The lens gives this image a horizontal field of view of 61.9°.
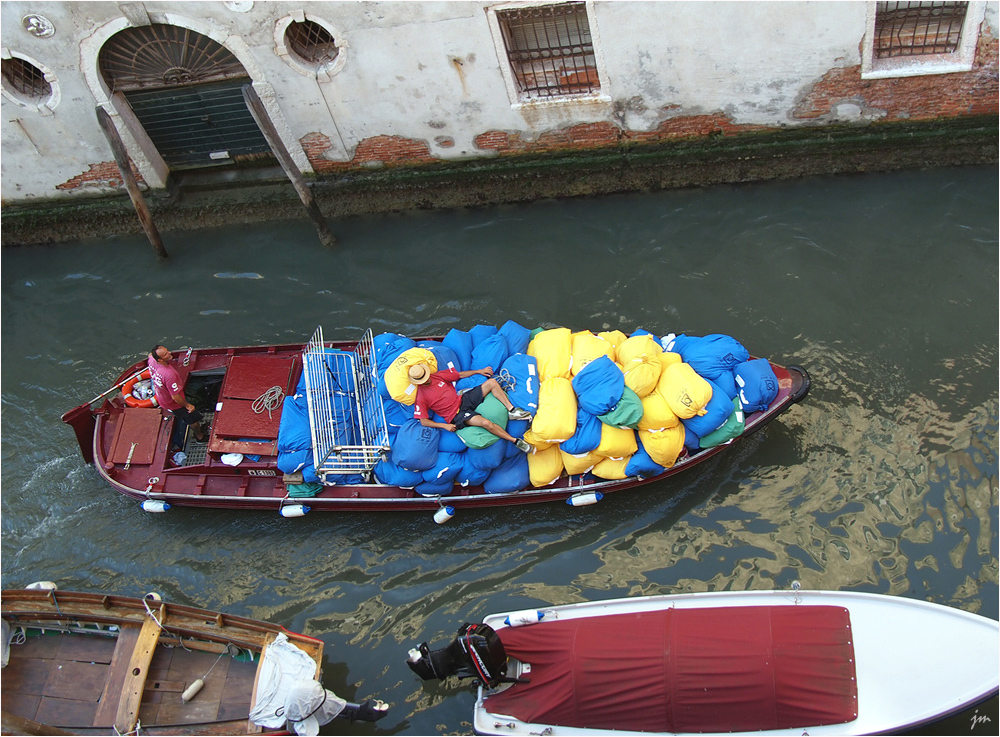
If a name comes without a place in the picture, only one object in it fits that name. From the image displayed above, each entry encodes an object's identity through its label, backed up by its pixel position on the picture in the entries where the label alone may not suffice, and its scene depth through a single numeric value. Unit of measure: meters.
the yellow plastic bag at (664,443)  7.46
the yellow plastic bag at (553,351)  7.69
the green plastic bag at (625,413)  7.32
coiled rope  8.23
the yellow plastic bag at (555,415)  7.39
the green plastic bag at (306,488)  8.02
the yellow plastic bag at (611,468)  7.63
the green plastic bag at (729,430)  7.57
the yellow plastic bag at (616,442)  7.46
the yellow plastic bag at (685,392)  7.37
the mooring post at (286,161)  9.71
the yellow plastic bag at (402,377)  7.58
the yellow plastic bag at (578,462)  7.57
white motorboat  6.42
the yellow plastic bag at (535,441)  7.55
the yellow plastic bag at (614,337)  7.98
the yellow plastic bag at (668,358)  7.74
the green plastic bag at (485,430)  7.50
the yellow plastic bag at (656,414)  7.41
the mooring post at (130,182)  10.07
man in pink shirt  8.03
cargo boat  7.84
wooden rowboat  6.89
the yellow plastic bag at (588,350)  7.71
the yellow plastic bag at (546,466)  7.68
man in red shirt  7.59
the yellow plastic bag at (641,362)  7.44
